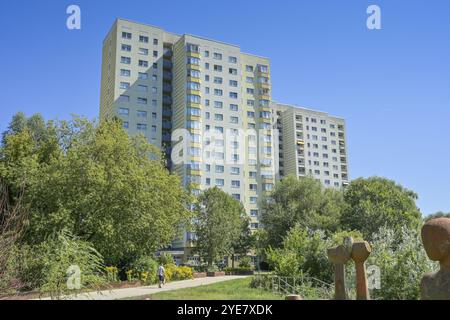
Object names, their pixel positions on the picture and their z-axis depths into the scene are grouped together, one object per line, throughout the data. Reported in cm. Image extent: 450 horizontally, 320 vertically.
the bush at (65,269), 1692
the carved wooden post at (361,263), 881
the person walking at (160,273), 2809
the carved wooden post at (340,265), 873
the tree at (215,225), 5403
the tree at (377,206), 4306
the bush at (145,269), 3131
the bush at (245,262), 5774
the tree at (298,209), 4606
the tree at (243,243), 6169
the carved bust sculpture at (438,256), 621
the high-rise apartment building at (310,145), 10875
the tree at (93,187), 2688
